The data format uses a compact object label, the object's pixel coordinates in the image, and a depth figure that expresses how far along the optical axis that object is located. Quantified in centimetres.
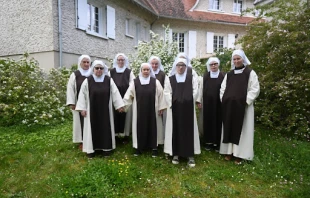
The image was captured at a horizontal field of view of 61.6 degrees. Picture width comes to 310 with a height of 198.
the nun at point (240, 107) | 485
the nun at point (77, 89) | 536
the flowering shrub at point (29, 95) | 727
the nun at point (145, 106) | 518
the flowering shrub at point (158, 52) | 971
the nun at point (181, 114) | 485
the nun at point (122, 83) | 573
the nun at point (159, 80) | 543
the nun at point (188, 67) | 502
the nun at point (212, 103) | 552
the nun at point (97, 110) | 505
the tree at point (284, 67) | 634
